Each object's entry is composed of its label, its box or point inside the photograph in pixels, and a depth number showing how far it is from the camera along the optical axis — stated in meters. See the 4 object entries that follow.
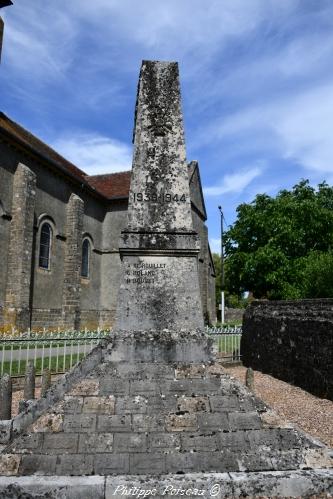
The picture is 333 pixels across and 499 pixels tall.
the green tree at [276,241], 30.52
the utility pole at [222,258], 38.14
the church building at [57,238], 18.53
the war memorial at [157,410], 3.40
